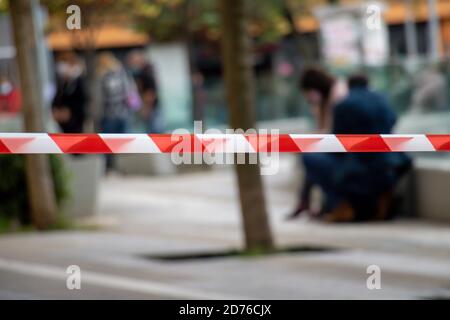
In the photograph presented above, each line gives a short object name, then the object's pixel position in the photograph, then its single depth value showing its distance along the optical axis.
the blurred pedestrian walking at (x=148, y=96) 23.52
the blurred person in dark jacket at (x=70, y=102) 19.44
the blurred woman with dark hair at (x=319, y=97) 15.08
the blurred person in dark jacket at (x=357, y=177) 14.52
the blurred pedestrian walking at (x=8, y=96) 24.95
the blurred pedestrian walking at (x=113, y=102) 21.91
